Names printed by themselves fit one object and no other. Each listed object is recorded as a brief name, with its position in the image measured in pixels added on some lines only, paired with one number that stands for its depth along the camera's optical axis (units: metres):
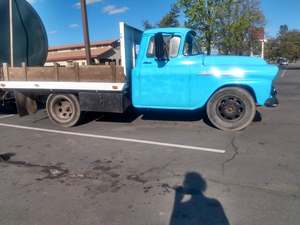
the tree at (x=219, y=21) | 14.46
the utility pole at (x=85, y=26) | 9.35
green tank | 7.43
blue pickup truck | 4.96
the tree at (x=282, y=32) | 66.97
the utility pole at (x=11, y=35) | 7.22
